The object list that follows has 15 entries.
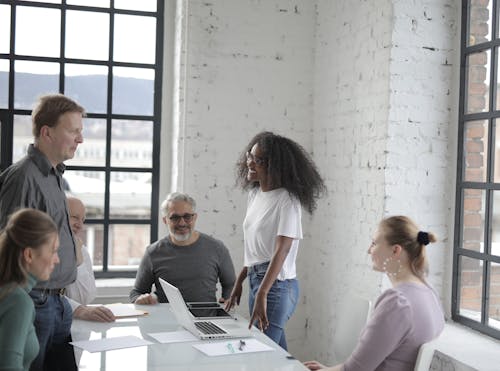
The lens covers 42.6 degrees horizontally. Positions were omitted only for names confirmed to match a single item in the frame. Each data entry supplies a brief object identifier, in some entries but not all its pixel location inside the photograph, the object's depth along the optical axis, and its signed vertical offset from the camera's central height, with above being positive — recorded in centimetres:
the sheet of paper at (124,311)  334 -74
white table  248 -75
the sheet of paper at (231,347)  267 -74
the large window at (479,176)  349 +3
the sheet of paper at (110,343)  272 -75
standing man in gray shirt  269 -10
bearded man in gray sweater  379 -52
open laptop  288 -72
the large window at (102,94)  468 +57
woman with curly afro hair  339 -25
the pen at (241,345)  272 -73
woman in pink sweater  237 -50
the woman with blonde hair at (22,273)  205 -36
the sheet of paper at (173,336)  286 -74
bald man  364 -59
